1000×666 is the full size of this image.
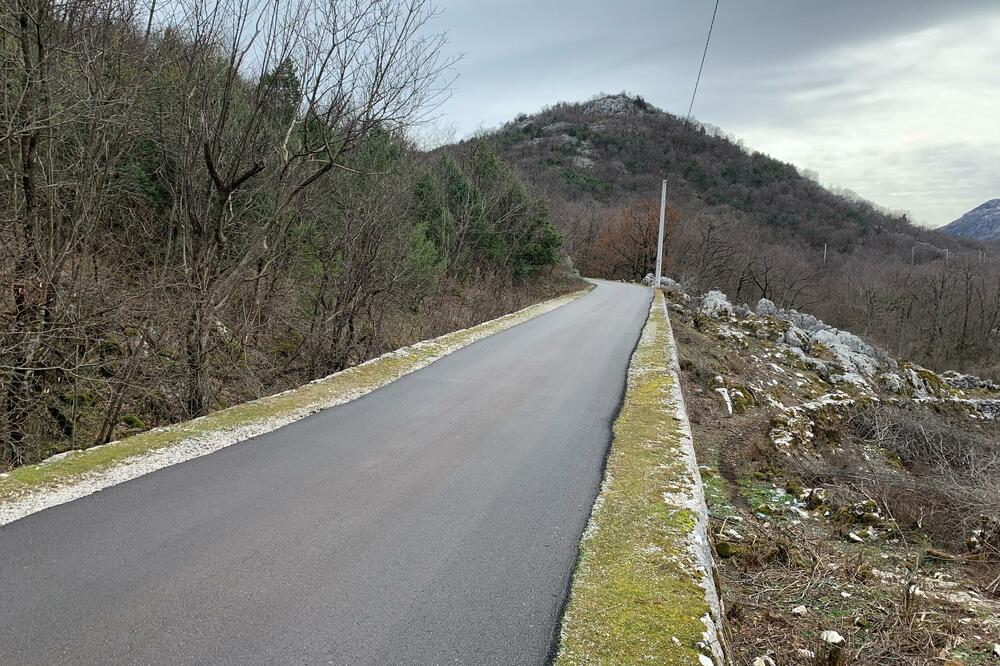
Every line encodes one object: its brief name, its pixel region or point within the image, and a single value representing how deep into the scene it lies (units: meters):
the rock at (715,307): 24.13
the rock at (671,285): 36.25
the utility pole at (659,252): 33.78
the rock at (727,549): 4.94
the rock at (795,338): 20.19
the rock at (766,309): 30.67
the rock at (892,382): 17.94
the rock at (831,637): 3.58
